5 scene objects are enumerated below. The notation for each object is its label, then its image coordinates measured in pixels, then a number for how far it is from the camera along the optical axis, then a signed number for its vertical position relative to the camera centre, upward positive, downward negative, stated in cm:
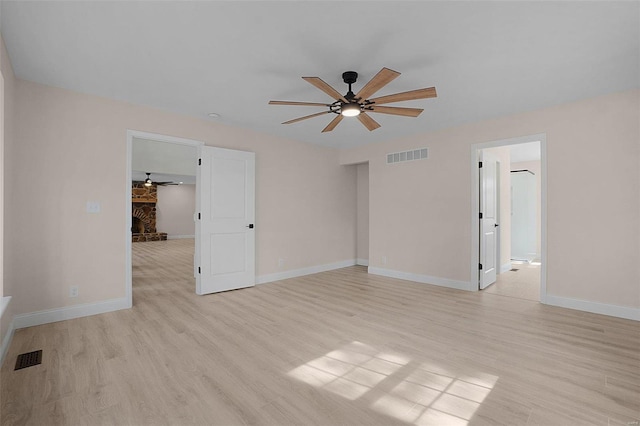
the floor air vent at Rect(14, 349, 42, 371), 233 -119
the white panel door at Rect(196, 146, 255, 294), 437 -12
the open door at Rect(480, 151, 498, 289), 464 -9
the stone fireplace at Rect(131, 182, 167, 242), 1255 +5
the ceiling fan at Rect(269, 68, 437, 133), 241 +106
